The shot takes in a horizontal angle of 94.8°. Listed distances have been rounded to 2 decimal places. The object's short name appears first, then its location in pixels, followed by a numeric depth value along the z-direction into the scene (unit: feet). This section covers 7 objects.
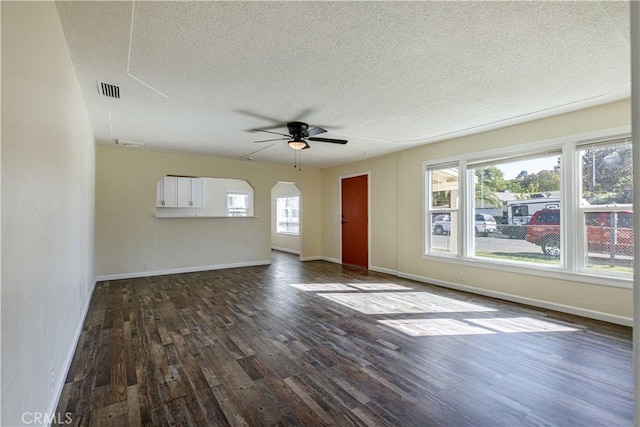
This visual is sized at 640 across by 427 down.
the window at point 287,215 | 30.38
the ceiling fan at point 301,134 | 12.53
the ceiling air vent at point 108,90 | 9.25
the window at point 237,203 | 30.73
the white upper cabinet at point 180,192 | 25.04
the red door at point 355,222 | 21.80
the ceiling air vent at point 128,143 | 16.14
